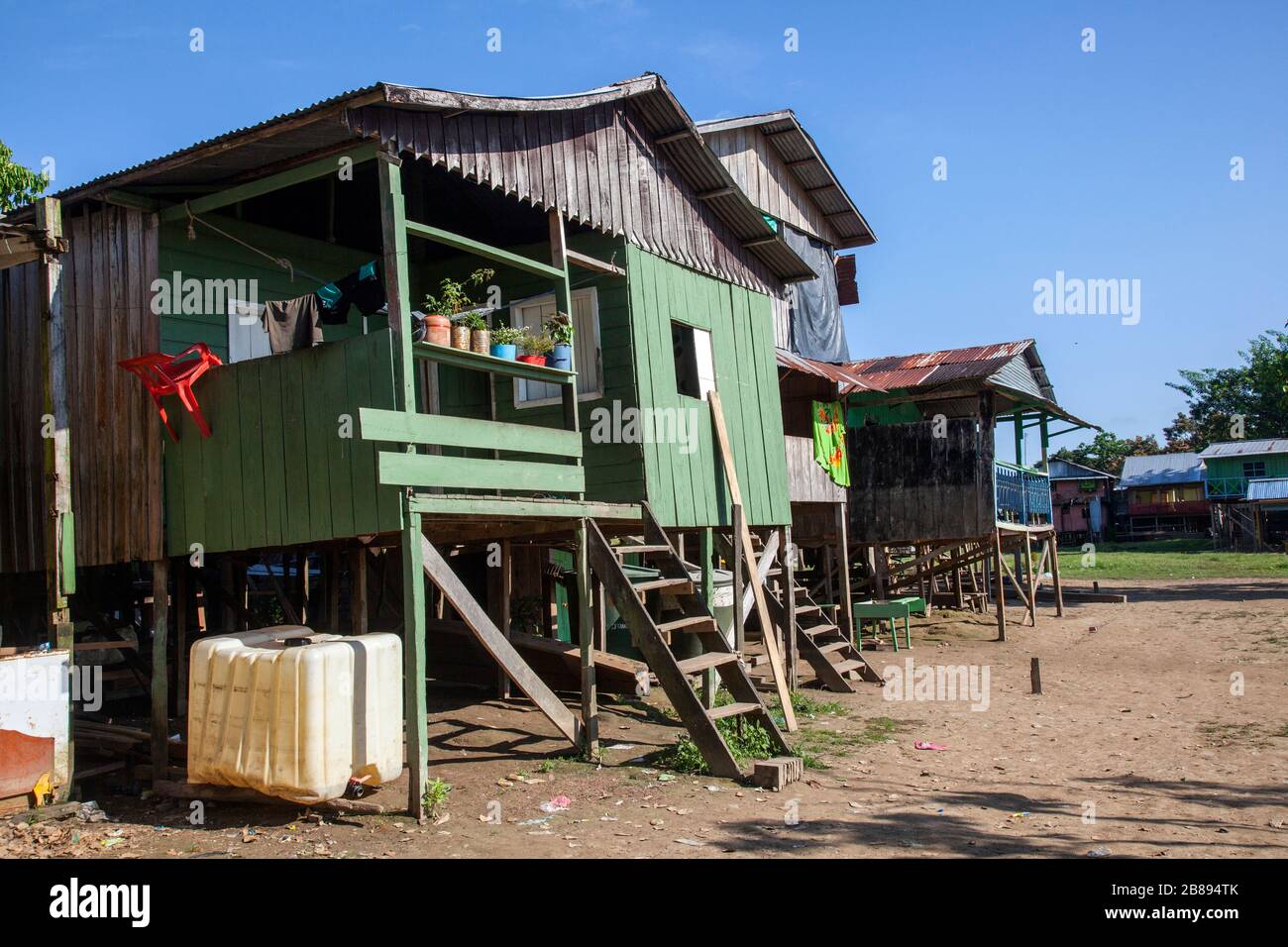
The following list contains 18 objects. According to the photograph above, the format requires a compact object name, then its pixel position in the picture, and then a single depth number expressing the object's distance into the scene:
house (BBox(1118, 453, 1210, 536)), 57.41
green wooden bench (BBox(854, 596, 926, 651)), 17.84
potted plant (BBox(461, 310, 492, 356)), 8.89
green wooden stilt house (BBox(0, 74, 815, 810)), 8.27
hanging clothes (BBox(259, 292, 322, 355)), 8.85
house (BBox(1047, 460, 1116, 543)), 60.09
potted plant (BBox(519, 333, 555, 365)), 9.62
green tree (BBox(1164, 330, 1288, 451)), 56.12
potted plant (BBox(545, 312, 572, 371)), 9.78
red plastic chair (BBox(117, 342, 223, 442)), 8.81
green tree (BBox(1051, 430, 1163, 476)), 70.38
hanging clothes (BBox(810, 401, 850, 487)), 17.11
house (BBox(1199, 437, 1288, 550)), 47.34
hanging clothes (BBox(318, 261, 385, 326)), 9.21
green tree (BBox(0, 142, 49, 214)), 17.08
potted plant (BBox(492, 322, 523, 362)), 9.27
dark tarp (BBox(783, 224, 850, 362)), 22.52
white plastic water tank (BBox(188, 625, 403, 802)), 7.55
